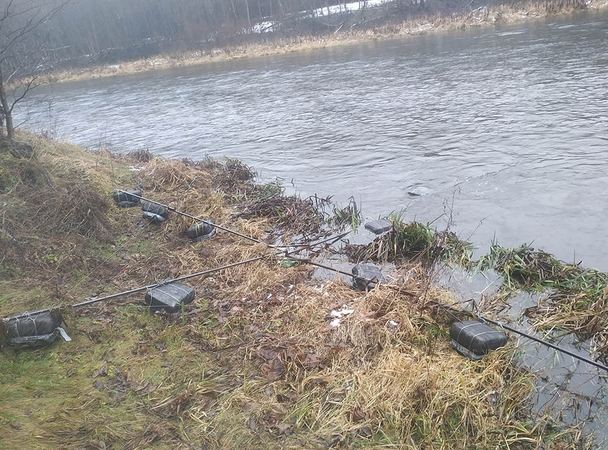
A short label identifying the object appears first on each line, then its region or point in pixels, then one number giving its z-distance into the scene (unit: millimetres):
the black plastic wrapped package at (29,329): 3637
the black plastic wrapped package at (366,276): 4484
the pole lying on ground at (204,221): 5581
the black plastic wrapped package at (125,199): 6902
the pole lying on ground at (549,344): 3281
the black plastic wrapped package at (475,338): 3484
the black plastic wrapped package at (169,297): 4195
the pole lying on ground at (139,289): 3792
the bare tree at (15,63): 6902
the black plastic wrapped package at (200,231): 5862
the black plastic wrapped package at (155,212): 6316
